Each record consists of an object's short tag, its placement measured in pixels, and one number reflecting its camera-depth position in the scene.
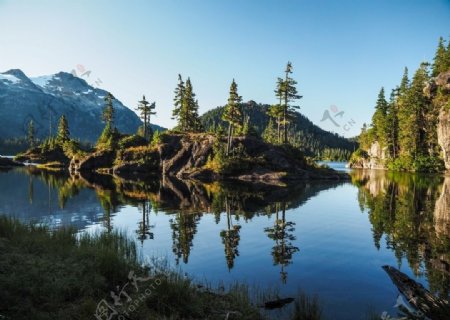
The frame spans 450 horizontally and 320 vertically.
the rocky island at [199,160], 60.97
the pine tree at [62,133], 100.62
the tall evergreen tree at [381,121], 99.88
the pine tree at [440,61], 90.69
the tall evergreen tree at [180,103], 83.50
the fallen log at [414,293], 5.89
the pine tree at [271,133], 117.82
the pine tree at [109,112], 91.31
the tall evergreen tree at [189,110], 81.25
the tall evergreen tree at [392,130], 98.25
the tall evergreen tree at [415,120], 87.12
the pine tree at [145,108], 84.34
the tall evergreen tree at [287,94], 69.19
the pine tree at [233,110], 67.26
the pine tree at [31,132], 143.00
